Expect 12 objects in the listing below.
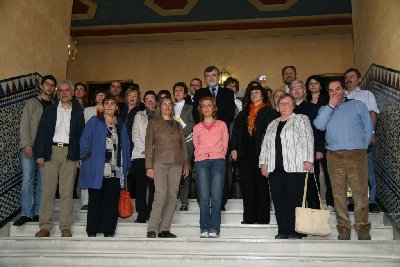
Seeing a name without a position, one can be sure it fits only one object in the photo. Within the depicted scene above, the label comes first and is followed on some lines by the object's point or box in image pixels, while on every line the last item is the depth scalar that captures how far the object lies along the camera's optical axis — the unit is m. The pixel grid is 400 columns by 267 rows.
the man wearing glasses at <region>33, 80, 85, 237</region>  5.05
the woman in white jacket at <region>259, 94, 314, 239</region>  4.56
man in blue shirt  4.55
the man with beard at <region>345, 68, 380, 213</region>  5.36
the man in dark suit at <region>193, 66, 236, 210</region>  5.67
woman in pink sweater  4.74
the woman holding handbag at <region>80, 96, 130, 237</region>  4.94
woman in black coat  4.96
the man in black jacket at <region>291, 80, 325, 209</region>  4.75
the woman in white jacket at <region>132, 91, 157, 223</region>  5.23
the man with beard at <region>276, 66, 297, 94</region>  6.59
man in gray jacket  5.40
